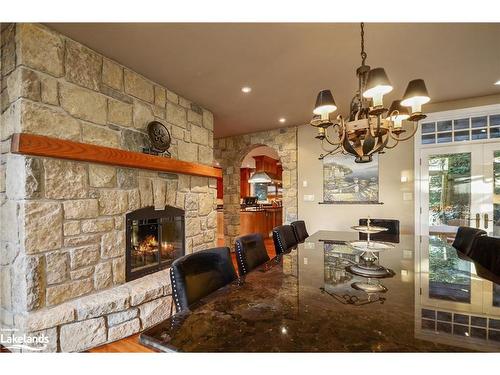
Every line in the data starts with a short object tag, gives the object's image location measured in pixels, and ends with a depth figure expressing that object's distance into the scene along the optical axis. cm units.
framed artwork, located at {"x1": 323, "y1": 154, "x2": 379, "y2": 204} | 399
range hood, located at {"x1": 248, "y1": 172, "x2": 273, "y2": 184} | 700
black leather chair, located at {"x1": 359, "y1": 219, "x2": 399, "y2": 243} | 260
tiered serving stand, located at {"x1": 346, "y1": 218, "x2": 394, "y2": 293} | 114
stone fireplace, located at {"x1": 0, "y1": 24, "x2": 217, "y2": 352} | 167
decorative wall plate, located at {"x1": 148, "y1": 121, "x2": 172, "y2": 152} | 252
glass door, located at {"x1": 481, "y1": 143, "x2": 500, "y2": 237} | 304
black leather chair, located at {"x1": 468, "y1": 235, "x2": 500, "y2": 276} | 151
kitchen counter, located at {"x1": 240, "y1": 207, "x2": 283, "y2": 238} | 569
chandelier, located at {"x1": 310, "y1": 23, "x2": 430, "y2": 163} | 137
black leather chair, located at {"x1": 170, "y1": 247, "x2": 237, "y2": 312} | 110
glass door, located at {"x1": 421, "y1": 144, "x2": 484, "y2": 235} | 316
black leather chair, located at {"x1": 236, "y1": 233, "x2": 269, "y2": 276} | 157
